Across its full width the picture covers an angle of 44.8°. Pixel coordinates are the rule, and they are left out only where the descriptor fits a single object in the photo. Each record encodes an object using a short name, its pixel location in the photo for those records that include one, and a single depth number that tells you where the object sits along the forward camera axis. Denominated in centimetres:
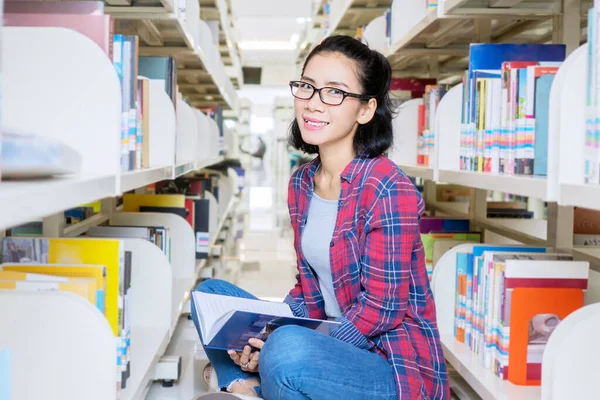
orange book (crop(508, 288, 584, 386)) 171
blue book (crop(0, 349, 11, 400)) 92
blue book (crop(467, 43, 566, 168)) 199
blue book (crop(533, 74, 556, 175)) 163
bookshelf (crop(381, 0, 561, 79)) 206
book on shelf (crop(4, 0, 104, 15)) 147
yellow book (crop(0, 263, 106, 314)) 143
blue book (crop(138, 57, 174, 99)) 246
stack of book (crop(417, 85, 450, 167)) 272
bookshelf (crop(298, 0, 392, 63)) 415
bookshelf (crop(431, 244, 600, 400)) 129
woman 157
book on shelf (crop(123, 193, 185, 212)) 315
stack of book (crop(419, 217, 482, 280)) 258
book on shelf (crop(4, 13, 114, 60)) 144
